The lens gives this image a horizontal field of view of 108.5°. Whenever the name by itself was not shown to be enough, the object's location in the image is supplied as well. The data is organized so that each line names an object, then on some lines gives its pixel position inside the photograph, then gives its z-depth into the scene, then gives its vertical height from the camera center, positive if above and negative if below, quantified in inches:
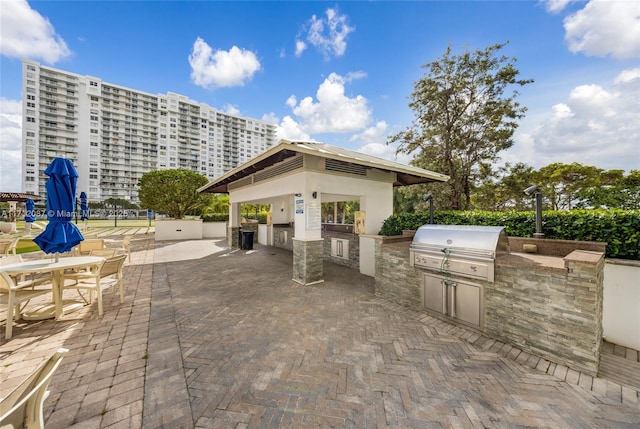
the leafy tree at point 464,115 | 471.8 +215.4
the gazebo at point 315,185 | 251.3 +38.6
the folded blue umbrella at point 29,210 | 627.6 +13.7
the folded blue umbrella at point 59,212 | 160.6 +2.2
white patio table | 148.4 -36.7
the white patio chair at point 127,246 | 337.7 -46.4
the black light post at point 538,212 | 179.9 +2.6
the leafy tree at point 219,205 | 824.6 +37.4
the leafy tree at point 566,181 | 572.7 +88.6
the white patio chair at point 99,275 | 168.4 -46.0
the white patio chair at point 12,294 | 138.2 -51.0
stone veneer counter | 112.9 -50.2
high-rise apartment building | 2350.0 +972.0
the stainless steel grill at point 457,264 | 149.2 -34.3
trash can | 488.4 -51.0
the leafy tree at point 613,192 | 506.6 +53.9
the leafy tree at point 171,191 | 637.9 +66.9
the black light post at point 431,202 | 242.8 +13.4
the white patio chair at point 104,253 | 233.5 -38.8
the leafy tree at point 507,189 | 538.6 +65.9
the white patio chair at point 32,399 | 50.1 -41.8
